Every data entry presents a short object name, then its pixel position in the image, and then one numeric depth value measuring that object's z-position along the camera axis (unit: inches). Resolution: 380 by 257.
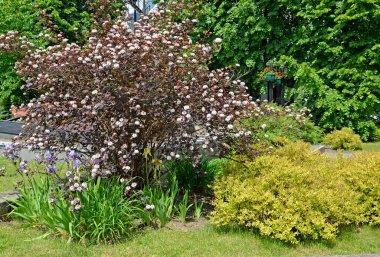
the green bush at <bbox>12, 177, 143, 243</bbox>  153.1
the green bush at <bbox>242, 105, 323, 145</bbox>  220.2
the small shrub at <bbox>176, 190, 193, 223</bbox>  177.2
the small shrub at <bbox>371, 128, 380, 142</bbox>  444.1
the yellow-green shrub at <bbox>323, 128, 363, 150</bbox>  378.3
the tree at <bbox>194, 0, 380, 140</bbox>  427.2
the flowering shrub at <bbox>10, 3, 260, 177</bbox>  166.7
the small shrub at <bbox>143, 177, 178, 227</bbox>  171.3
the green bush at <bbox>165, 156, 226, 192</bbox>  213.2
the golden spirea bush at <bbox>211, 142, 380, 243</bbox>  153.5
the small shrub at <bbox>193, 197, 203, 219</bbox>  183.0
